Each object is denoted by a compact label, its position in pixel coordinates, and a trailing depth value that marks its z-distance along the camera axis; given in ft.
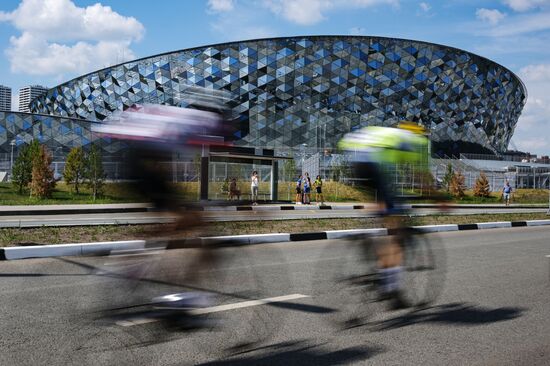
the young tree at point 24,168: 94.99
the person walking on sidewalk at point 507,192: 110.20
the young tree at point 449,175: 127.32
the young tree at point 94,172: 90.48
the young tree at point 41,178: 87.45
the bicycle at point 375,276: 16.42
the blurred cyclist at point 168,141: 12.45
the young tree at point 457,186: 127.75
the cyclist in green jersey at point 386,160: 16.40
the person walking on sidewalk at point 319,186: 96.25
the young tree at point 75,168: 94.94
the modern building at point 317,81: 232.53
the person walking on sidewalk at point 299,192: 98.34
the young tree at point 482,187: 133.80
